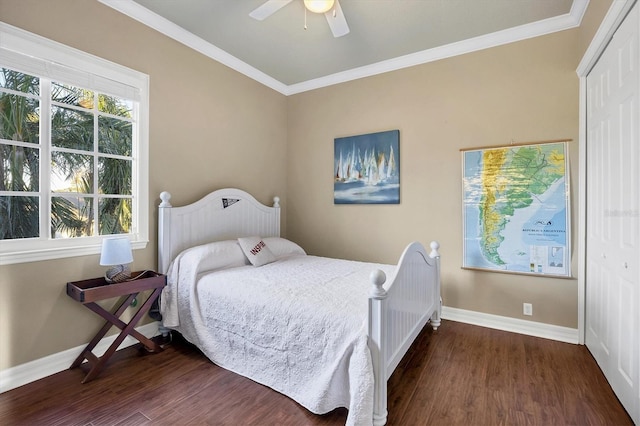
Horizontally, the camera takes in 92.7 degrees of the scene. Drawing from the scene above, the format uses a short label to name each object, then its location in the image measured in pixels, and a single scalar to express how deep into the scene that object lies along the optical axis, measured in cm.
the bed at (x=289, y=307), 165
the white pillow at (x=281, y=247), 336
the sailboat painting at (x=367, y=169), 353
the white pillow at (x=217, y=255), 265
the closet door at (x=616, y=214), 169
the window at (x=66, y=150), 204
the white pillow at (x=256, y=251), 297
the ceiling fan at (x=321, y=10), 208
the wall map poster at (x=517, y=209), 274
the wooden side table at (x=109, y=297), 211
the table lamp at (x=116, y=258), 219
